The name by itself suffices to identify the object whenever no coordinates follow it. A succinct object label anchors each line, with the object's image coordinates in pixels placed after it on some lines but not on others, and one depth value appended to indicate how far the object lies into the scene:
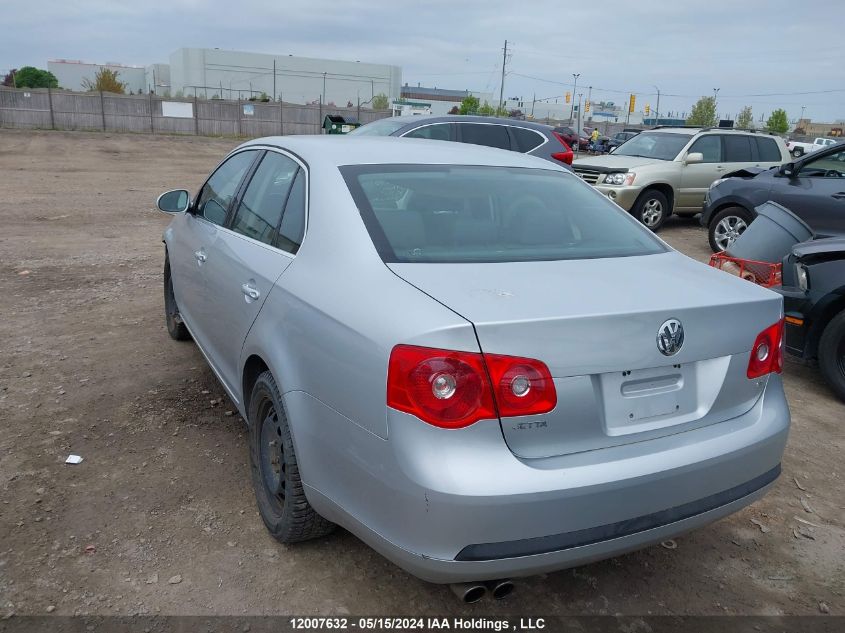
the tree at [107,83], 71.67
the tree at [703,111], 74.44
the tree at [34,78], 78.37
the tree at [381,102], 73.80
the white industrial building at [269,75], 92.44
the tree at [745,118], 79.69
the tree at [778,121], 77.06
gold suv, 11.61
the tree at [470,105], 70.60
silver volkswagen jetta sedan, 2.08
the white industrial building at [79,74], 97.94
